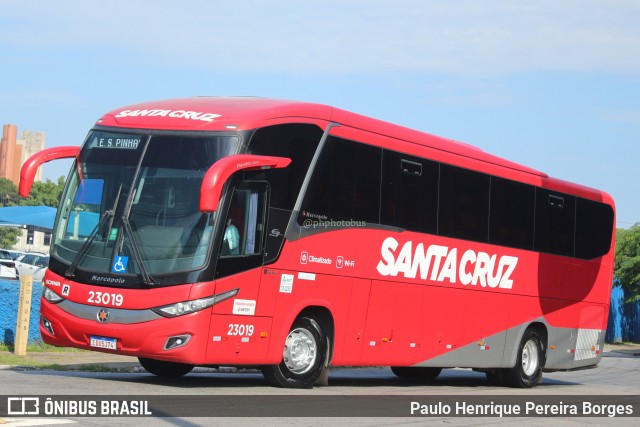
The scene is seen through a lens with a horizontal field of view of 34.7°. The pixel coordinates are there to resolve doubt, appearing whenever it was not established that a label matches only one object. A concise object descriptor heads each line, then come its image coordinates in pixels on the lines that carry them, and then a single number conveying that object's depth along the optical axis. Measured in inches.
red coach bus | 509.0
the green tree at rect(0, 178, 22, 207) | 4686.3
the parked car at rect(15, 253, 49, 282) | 1772.9
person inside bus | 518.3
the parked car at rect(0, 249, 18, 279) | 1644.9
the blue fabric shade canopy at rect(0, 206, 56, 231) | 1860.2
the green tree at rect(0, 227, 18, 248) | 3775.6
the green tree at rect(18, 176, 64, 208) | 4061.3
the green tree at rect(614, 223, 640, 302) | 1772.9
